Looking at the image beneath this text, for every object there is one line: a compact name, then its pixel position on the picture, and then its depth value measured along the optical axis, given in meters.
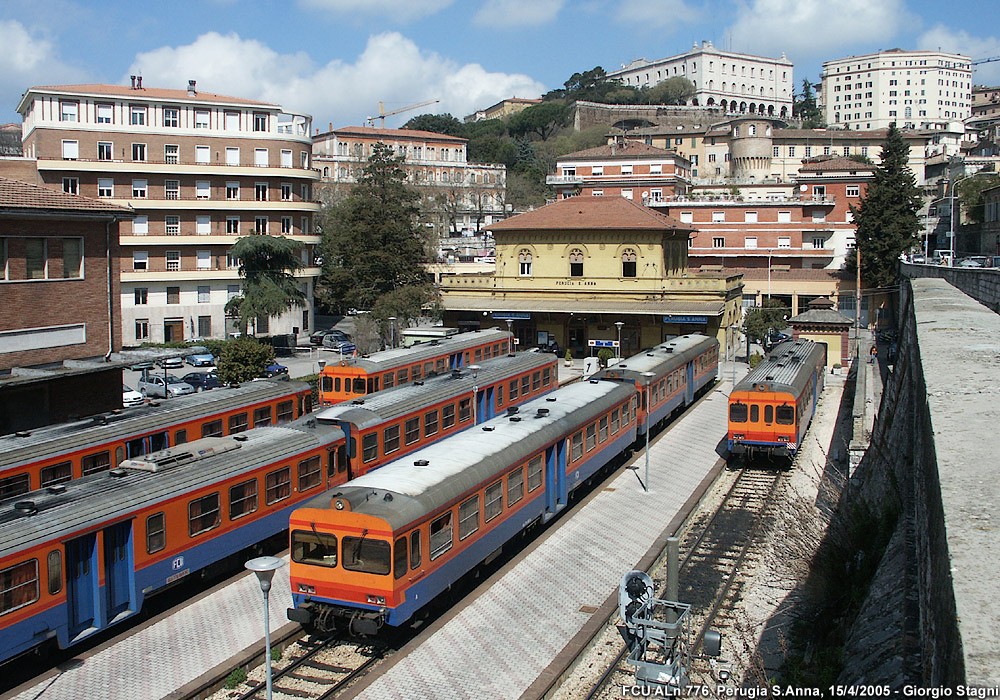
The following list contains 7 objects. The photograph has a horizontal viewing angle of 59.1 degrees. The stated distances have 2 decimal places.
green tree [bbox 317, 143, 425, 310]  50.34
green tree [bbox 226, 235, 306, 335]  45.25
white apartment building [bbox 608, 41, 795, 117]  165.38
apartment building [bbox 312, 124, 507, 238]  96.81
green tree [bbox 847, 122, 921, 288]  57.16
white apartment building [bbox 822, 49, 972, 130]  161.88
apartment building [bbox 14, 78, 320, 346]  47.81
